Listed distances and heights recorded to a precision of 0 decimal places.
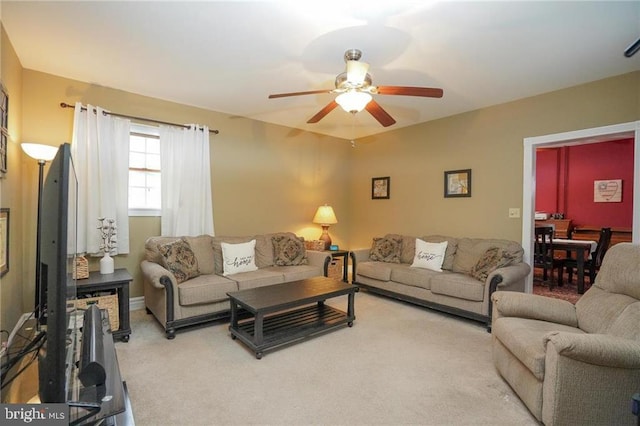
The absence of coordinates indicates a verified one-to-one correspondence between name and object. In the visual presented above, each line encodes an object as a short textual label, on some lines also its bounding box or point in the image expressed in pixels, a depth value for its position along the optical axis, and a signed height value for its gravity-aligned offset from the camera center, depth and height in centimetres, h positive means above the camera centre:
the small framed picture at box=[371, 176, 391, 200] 530 +36
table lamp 505 -19
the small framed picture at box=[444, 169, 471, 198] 430 +38
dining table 445 -56
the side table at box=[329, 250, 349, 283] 470 -77
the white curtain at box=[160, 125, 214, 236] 382 +31
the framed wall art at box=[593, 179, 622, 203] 620 +42
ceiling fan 237 +95
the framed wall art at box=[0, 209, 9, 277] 232 -30
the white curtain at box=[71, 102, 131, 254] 325 +36
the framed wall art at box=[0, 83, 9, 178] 228 +57
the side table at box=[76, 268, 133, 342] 272 -76
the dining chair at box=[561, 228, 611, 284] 466 -70
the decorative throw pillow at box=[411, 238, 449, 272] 400 -61
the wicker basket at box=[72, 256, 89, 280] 282 -59
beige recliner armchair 157 -78
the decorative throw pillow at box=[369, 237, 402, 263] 452 -62
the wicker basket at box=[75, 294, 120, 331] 274 -89
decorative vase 305 -60
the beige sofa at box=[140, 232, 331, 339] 296 -75
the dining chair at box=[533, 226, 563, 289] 468 -64
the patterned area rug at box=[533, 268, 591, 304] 435 -120
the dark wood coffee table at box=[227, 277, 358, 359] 258 -110
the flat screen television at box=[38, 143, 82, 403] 83 -22
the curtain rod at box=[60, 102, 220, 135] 319 +102
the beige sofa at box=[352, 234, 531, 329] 326 -78
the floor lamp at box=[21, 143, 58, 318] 257 +43
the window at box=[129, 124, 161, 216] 374 +42
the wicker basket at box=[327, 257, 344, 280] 454 -91
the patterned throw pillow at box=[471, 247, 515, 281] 334 -57
